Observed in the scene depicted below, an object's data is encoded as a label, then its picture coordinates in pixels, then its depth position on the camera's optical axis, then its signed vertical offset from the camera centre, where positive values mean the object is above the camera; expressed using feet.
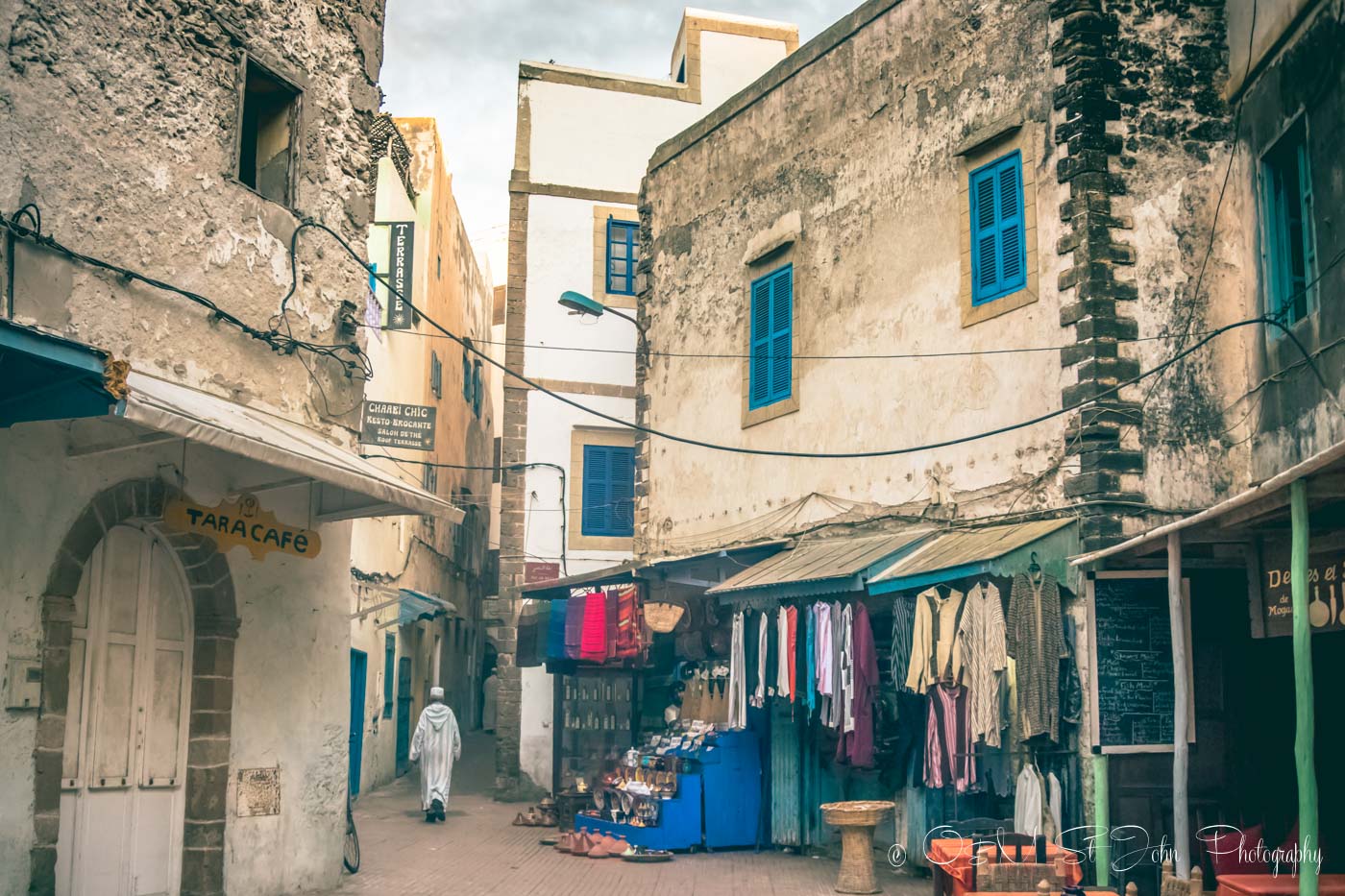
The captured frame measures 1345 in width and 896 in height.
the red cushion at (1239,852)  28.40 -4.61
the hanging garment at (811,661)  41.27 -0.95
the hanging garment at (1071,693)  33.83 -1.53
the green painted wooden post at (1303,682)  22.94 -0.82
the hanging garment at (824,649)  40.50 -0.58
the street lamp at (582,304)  57.31 +13.69
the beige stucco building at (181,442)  28.35 +3.97
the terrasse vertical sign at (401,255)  66.69 +18.08
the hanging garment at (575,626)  55.67 +0.05
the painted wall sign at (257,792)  34.81 -4.32
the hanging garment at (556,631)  58.13 -0.16
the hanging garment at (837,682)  40.11 -1.53
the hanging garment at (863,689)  39.17 -1.68
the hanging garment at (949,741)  36.14 -2.97
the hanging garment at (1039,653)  33.40 -0.53
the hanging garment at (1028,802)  34.06 -4.28
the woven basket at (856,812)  37.63 -5.05
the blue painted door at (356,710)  63.67 -3.98
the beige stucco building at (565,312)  69.10 +16.41
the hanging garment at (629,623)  52.80 +0.17
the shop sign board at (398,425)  44.86 +6.62
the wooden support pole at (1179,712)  27.86 -1.67
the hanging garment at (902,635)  38.45 -0.13
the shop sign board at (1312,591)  25.31 +0.85
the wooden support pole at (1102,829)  33.09 -4.76
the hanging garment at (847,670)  39.50 -1.18
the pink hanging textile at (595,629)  54.49 -0.06
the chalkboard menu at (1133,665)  33.73 -0.80
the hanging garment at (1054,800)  33.94 -4.19
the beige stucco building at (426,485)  67.87 +9.12
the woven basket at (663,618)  51.24 +0.40
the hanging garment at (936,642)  36.32 -0.30
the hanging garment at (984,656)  34.60 -0.65
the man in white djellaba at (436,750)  57.52 -5.38
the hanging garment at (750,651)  45.14 -0.74
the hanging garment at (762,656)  43.88 -0.87
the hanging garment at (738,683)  45.32 -1.80
